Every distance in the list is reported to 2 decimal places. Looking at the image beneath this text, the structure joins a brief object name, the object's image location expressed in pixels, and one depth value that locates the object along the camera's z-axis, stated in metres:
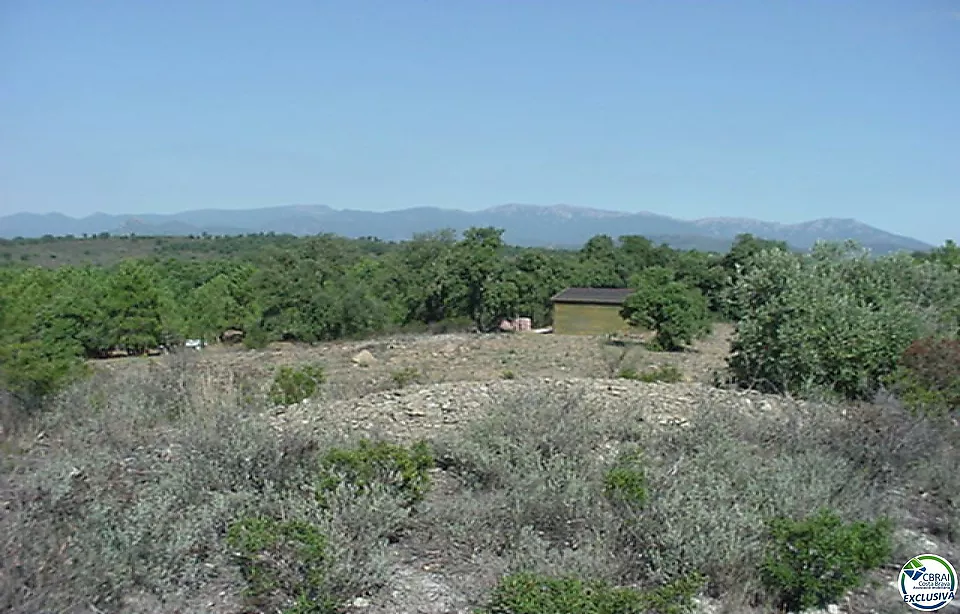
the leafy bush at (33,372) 8.10
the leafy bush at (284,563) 3.32
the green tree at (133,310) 29.92
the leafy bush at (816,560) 3.53
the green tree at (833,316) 9.59
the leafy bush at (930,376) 6.66
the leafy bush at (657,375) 10.78
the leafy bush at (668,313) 22.62
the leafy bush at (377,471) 4.27
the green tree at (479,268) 32.28
